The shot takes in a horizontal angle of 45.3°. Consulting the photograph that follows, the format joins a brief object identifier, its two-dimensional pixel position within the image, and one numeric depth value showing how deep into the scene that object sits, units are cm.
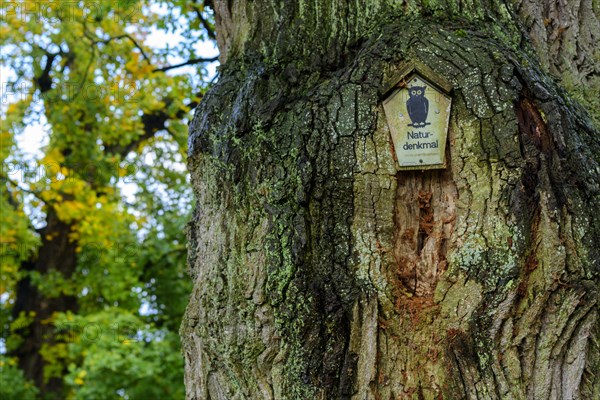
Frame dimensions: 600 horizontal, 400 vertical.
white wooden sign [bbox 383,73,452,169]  284
